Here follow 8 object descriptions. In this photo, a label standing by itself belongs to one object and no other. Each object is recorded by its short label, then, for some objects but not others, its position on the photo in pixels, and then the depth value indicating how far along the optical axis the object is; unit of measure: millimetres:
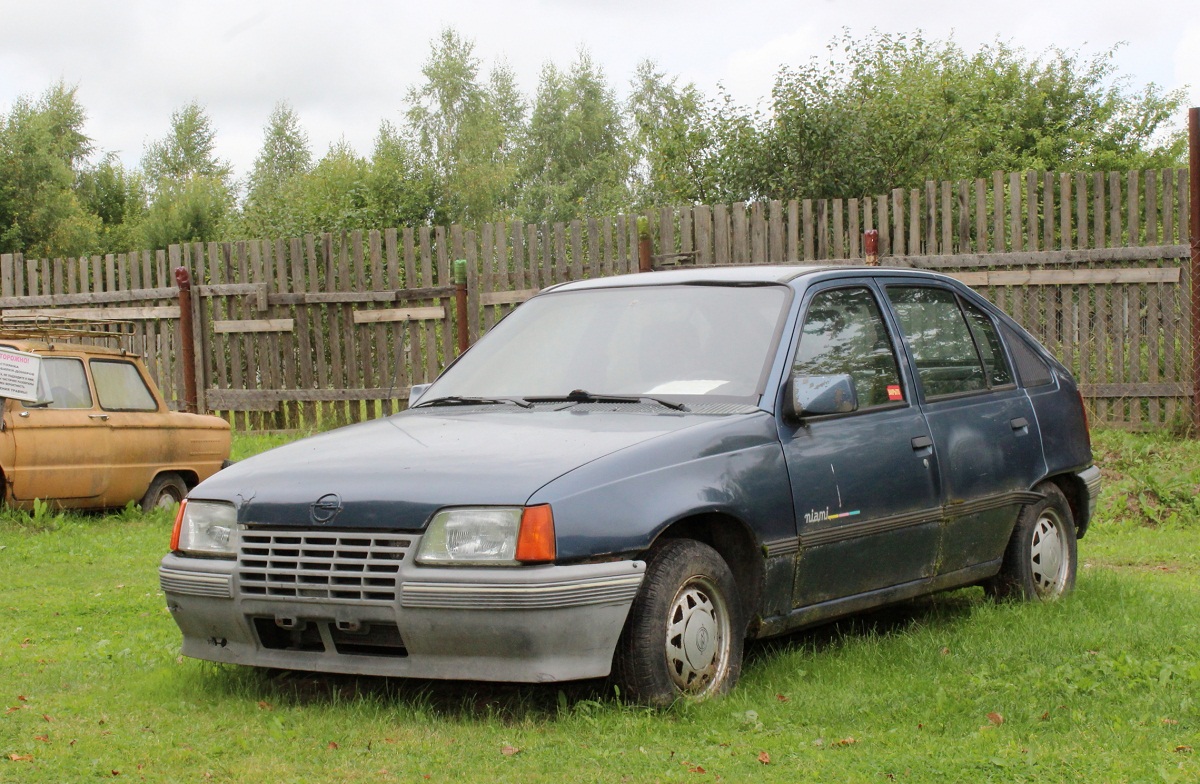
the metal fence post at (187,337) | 15414
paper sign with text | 10594
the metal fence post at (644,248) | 12703
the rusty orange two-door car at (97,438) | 10688
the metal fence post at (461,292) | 12961
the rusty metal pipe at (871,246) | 12133
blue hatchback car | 4504
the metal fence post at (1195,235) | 11219
